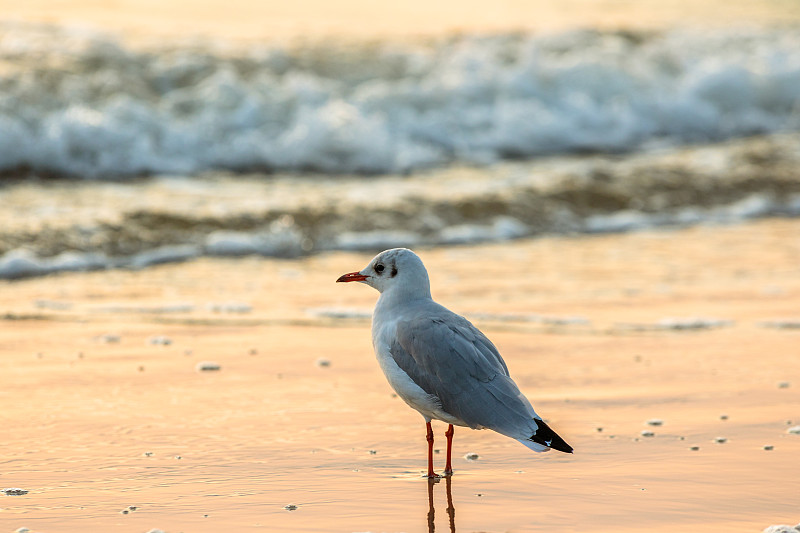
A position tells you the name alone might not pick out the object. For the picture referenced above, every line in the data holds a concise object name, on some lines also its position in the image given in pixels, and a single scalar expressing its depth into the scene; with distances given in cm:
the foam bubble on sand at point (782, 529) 661
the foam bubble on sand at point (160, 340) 1136
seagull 726
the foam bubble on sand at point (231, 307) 1291
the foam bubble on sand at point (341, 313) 1272
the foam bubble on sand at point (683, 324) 1239
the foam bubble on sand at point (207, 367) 1045
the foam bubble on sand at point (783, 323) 1238
